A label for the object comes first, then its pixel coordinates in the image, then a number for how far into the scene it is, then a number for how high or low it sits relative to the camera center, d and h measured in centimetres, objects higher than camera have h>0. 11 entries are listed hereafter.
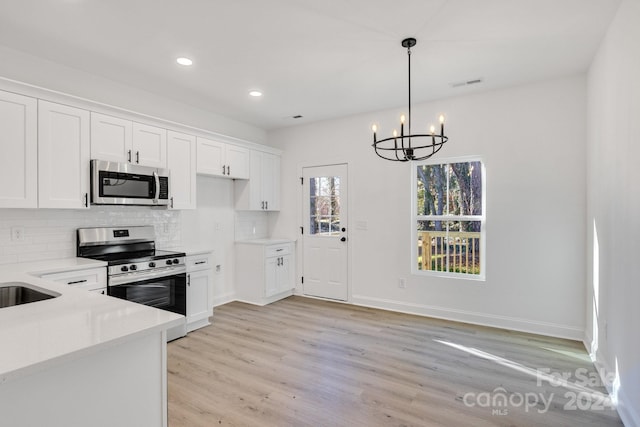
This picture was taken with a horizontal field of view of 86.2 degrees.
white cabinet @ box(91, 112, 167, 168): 323 +74
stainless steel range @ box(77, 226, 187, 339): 316 -51
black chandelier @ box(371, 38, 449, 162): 438 +91
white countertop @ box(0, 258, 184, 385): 104 -42
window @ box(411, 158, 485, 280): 418 -6
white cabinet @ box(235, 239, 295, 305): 492 -84
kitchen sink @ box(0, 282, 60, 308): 206 -48
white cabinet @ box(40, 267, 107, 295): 269 -53
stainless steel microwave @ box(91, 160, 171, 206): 319 +30
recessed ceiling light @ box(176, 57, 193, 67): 315 +143
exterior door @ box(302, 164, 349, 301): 509 -28
